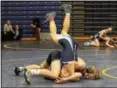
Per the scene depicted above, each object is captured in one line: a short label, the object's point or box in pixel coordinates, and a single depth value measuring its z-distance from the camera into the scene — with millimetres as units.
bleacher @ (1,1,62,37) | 21594
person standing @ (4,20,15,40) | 20266
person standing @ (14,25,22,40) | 20689
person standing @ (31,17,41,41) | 20862
